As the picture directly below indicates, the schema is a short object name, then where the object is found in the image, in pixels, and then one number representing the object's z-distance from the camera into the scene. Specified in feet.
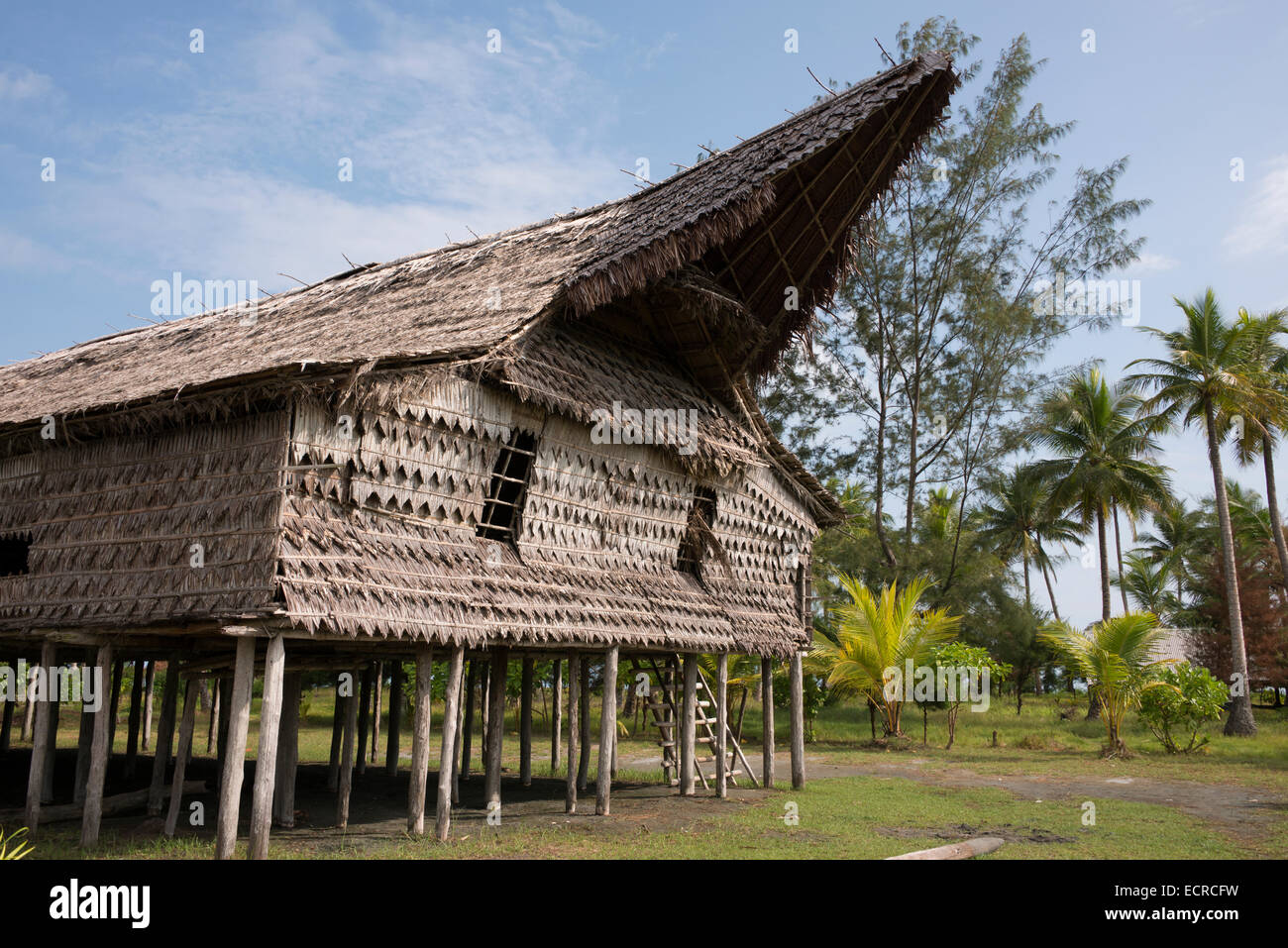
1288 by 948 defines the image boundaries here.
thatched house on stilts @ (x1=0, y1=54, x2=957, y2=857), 29.17
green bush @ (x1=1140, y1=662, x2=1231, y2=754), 67.92
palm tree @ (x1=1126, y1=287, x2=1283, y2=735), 80.53
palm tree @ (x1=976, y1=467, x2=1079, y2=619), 125.59
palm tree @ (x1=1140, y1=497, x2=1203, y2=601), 134.00
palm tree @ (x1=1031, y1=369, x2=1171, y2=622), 98.68
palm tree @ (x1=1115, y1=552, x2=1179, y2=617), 138.41
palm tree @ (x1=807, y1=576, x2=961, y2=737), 74.84
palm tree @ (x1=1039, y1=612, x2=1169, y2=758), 67.87
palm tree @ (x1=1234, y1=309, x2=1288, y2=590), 82.38
